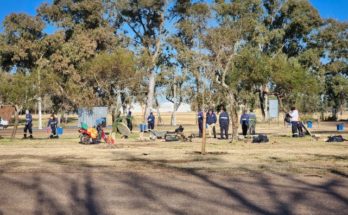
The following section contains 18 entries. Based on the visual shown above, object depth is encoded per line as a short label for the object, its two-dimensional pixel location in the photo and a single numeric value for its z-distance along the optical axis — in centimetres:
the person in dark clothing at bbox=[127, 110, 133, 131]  3639
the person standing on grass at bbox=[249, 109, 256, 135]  3124
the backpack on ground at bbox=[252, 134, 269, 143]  2536
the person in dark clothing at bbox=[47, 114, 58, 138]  3191
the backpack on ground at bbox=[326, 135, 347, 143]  2493
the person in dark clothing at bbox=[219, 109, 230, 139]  2856
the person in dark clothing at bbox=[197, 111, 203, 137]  3106
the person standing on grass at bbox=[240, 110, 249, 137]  2928
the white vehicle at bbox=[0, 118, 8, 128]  5235
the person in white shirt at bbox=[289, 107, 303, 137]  2842
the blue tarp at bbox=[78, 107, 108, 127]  4474
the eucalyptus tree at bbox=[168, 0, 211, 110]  4606
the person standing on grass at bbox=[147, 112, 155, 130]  3552
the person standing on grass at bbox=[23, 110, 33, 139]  3066
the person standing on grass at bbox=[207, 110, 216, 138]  3047
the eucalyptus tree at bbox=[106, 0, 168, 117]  5106
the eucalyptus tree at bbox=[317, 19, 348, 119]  6272
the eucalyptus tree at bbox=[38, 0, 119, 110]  5147
